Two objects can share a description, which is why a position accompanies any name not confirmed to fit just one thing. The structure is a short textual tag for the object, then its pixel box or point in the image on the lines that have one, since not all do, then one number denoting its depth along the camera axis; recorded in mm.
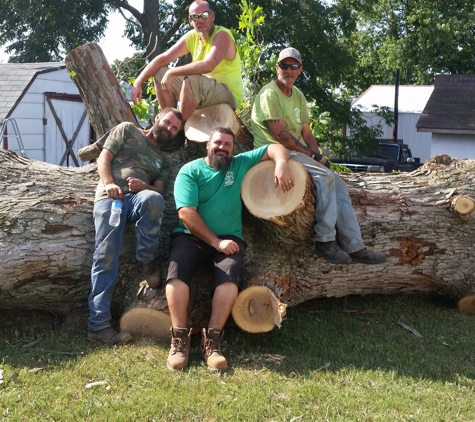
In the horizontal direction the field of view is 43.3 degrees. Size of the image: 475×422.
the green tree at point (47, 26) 21422
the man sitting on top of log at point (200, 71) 5371
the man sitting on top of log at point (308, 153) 4688
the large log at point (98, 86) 6188
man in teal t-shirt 4254
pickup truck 17558
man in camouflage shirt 4559
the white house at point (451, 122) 20125
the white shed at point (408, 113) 26781
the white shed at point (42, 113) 13312
